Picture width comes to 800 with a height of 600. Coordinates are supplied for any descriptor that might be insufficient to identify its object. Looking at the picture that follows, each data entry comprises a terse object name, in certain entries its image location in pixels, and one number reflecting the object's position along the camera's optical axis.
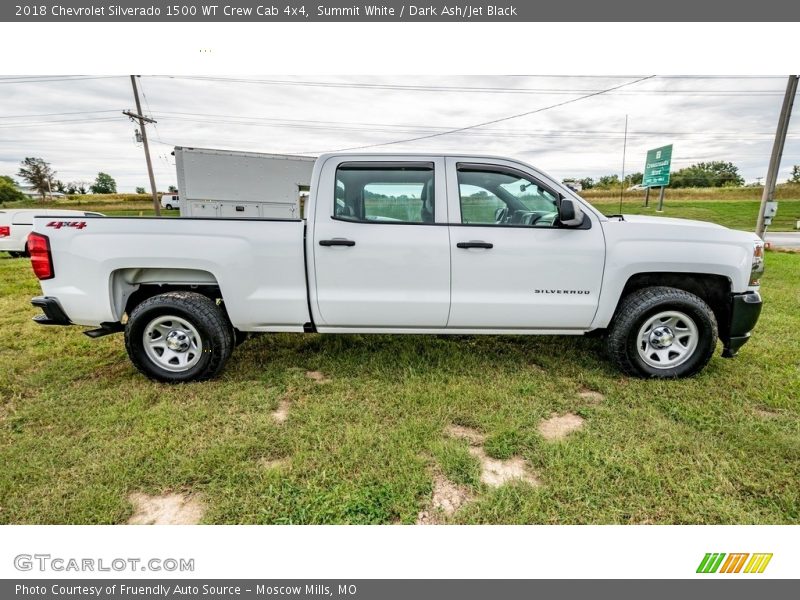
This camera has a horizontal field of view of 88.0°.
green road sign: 25.95
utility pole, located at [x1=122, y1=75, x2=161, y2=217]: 18.67
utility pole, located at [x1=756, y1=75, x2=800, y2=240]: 9.26
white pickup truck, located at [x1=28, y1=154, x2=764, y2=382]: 3.29
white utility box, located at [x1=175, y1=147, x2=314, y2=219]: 11.82
